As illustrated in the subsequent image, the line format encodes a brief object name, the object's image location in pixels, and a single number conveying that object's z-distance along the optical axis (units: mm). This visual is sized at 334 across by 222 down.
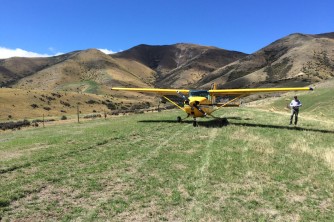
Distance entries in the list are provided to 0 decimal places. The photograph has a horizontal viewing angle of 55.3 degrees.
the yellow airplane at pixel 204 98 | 23453
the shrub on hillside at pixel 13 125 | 34438
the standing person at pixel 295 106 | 23072
